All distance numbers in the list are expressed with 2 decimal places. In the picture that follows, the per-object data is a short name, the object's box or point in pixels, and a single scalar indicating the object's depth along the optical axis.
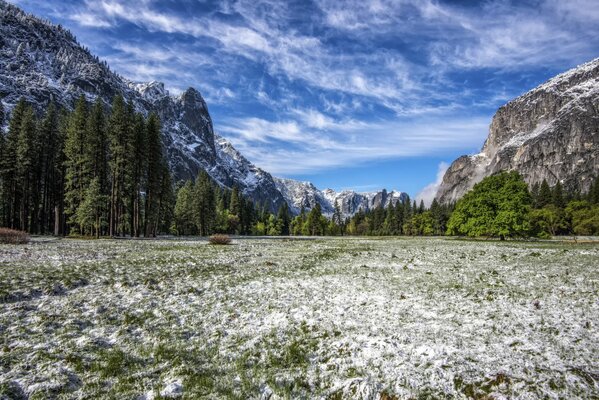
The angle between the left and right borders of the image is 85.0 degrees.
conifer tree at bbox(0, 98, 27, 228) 48.19
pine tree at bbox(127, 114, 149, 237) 49.63
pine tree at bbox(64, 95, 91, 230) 46.22
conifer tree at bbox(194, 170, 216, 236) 92.62
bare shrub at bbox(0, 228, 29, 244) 30.11
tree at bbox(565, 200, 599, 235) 89.00
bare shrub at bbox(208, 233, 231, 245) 41.38
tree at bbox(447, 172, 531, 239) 52.59
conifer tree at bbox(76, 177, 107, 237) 43.62
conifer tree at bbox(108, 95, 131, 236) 46.78
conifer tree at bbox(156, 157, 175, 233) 65.56
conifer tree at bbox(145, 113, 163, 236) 54.19
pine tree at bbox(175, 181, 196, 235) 94.85
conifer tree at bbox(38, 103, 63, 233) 51.66
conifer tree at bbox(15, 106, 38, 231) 47.88
